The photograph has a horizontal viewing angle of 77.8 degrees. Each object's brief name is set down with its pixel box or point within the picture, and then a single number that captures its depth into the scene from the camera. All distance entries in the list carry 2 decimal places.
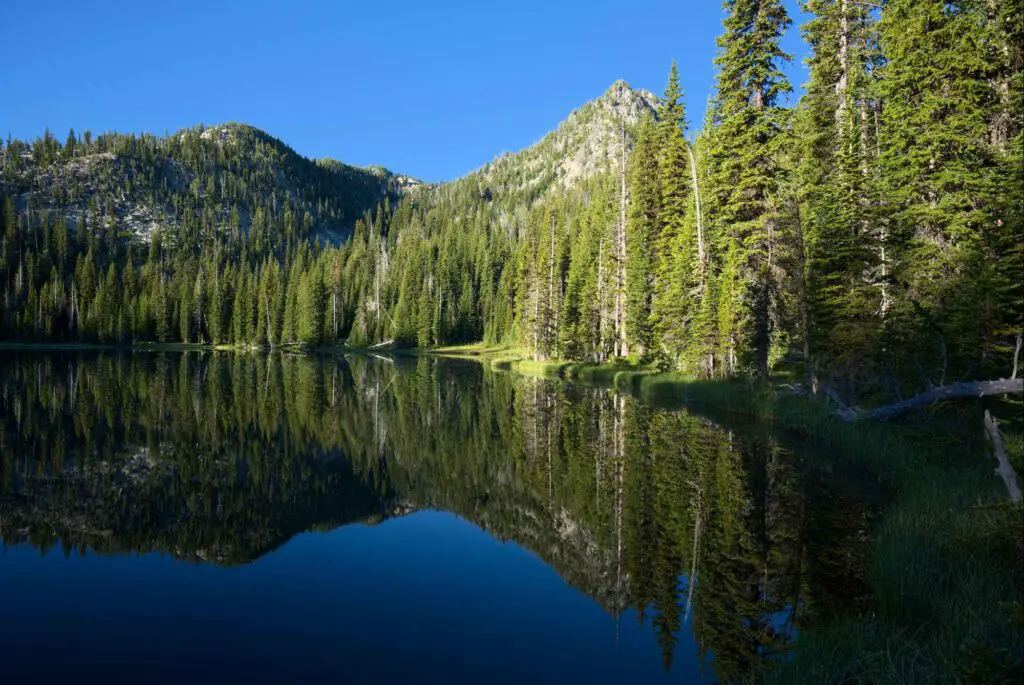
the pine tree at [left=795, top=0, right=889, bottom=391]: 20.06
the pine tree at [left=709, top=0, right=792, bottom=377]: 28.08
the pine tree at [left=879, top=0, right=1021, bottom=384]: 14.95
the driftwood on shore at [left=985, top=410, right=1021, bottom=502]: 7.50
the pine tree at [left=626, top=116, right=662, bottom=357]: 42.41
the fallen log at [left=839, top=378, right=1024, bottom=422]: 8.91
